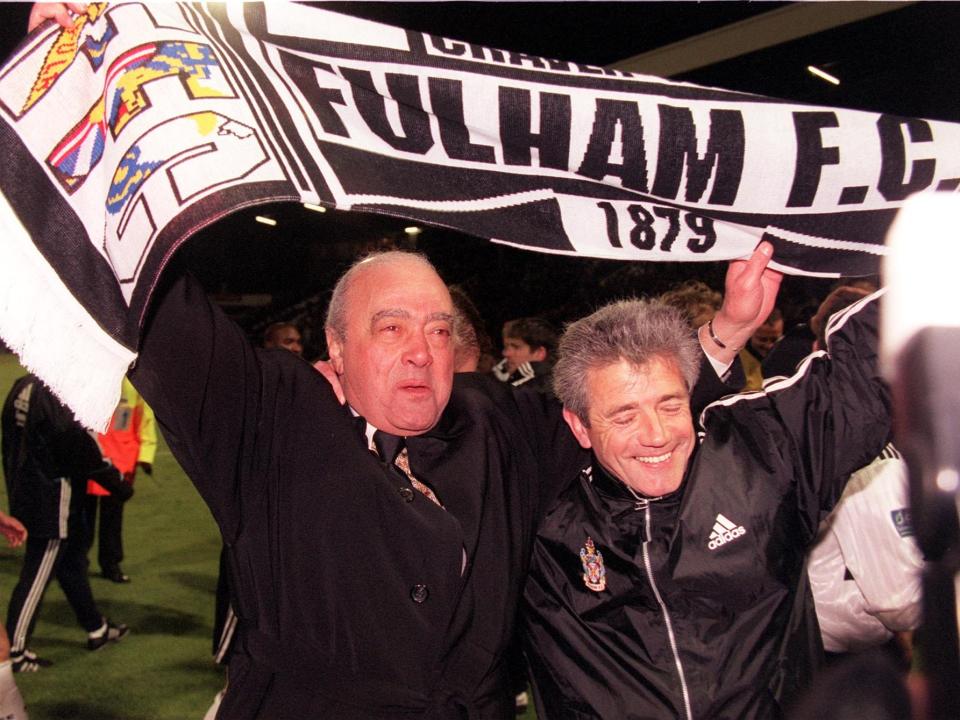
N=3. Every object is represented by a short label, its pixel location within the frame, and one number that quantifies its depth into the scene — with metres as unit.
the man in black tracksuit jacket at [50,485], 5.43
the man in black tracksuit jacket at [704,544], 1.95
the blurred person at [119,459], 6.44
